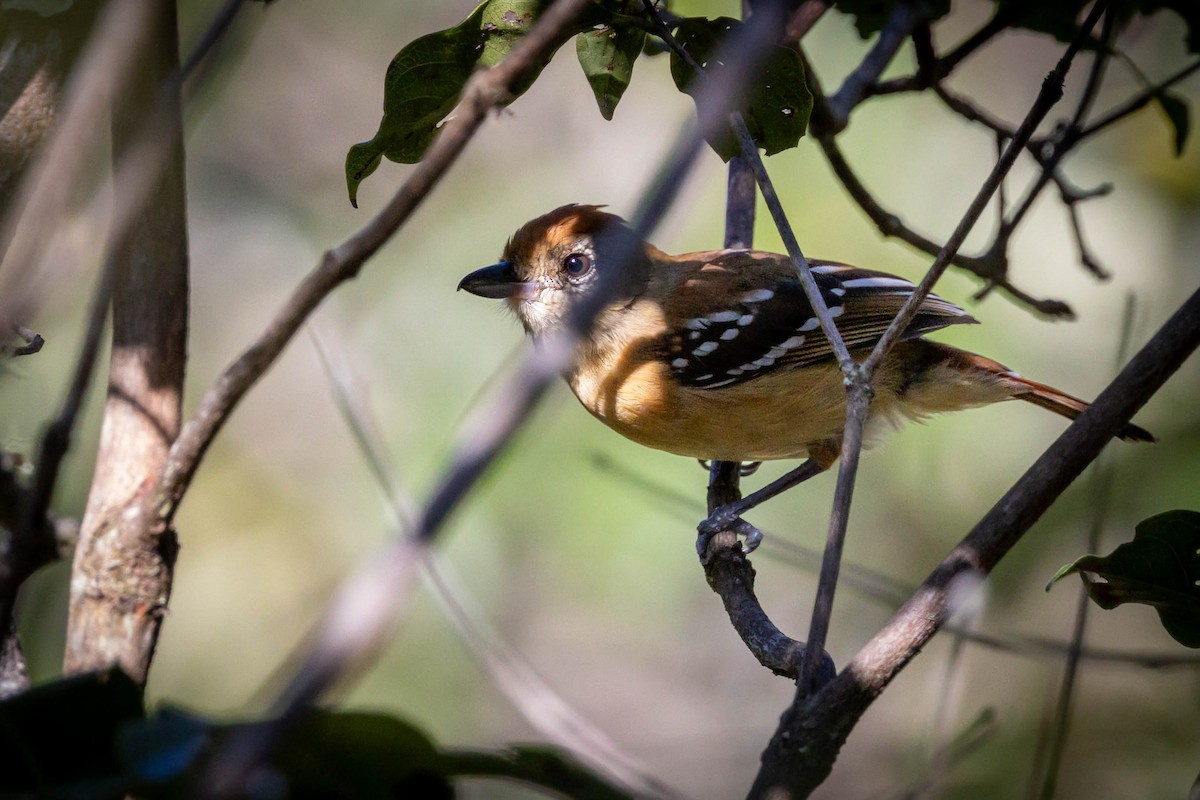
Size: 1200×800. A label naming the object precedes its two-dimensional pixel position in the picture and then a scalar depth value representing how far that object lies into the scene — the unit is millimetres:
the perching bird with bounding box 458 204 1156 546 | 7430
